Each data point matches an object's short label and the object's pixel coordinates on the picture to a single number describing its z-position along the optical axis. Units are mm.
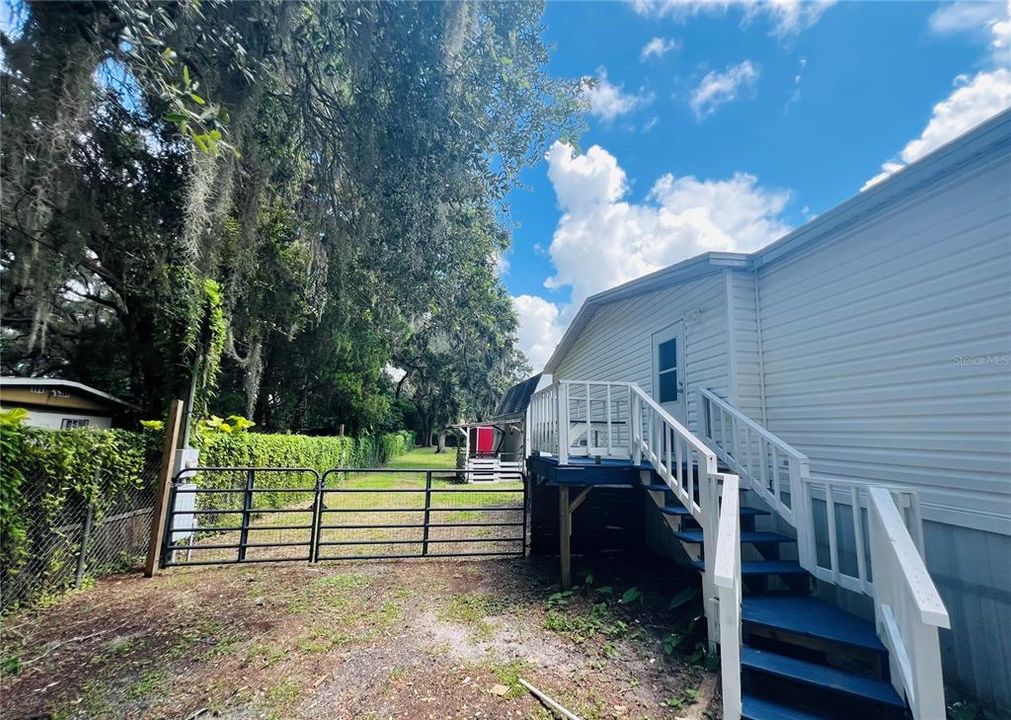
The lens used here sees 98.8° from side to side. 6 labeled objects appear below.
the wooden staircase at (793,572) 2201
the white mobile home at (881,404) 2770
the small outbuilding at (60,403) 7879
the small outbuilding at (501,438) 15741
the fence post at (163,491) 4859
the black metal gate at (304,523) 5250
